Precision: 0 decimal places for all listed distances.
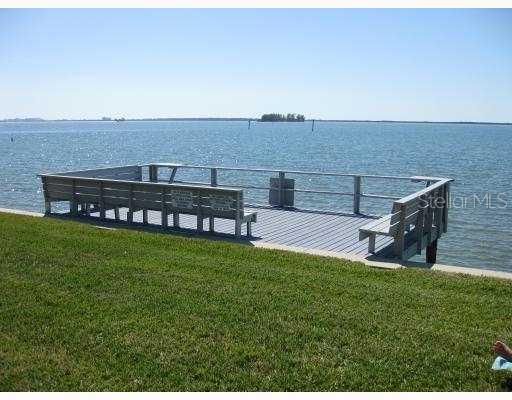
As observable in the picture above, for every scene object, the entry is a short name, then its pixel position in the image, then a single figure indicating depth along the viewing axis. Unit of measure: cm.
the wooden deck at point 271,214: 933
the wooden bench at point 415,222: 871
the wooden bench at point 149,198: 995
